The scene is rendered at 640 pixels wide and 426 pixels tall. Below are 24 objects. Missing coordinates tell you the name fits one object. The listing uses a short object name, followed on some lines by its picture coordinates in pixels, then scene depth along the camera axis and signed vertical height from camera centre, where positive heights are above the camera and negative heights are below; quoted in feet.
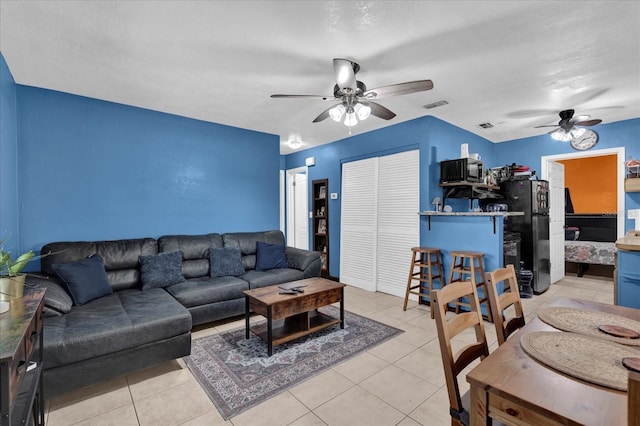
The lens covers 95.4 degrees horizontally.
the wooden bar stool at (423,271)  12.51 -2.76
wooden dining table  2.53 -1.76
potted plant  5.10 -1.20
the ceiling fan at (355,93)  7.61 +3.37
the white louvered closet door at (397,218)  13.93 -0.39
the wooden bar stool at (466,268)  11.31 -2.38
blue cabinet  6.89 -1.70
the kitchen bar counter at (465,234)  11.65 -1.04
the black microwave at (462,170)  12.76 +1.78
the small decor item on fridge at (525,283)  13.98 -3.55
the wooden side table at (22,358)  3.29 -2.01
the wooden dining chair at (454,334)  3.94 -1.90
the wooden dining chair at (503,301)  4.77 -1.61
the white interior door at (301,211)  21.57 -0.03
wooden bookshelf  18.93 -0.65
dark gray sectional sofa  6.67 -2.78
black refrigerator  14.32 -0.72
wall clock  14.97 +3.59
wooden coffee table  8.77 -3.10
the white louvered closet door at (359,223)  15.65 -0.74
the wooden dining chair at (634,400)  1.80 -1.19
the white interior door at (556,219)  16.12 -0.55
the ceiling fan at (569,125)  12.57 +3.78
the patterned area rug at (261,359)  7.04 -4.34
